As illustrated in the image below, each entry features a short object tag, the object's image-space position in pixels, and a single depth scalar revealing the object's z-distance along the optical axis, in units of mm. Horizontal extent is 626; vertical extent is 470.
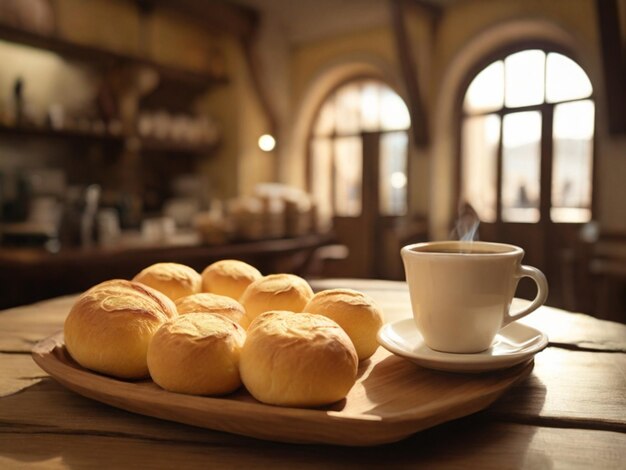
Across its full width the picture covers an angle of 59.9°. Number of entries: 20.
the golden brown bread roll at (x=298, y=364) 576
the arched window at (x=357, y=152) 6277
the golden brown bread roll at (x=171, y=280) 913
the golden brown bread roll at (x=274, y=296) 815
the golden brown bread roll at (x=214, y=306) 763
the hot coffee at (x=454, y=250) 802
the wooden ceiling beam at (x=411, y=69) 5305
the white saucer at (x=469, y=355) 661
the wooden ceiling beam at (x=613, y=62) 4141
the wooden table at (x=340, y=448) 541
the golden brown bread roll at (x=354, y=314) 746
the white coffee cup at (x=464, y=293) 702
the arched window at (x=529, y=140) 4973
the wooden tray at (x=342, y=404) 536
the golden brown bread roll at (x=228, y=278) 948
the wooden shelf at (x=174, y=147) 5660
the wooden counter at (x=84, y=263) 2594
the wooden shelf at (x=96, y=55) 4488
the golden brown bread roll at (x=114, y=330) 667
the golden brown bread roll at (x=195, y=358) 608
